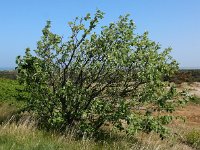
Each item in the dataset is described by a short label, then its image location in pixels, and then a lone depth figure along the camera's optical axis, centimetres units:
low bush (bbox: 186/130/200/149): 1039
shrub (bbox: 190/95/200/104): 2397
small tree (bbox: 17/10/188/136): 818
